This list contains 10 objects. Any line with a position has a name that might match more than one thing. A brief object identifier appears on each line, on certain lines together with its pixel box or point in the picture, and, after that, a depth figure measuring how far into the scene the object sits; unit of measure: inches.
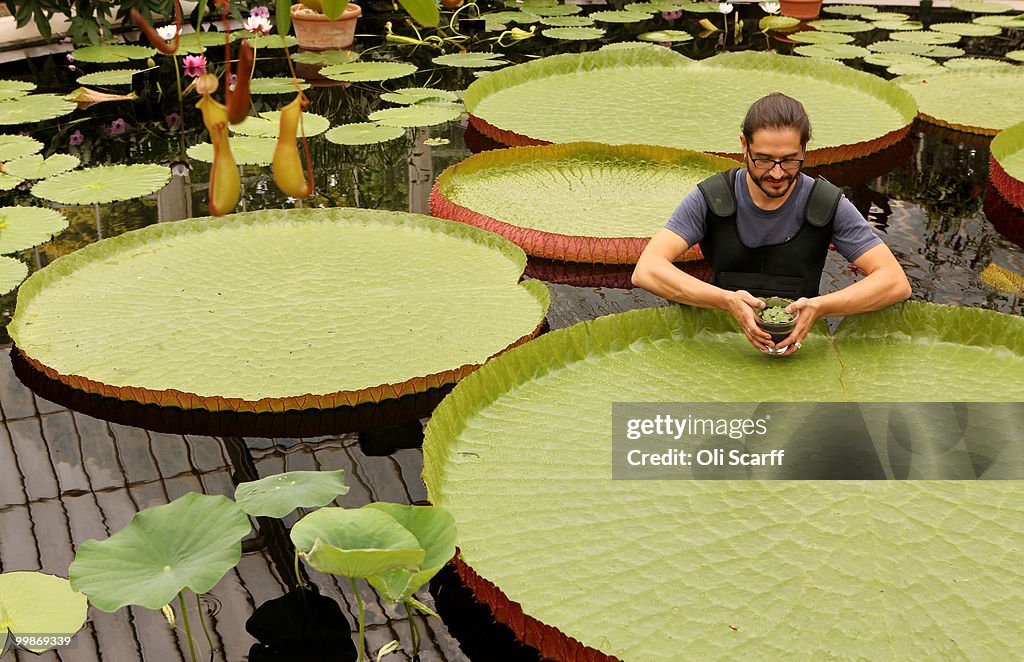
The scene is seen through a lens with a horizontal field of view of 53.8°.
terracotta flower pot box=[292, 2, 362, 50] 254.1
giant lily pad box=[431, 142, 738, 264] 132.0
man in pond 91.7
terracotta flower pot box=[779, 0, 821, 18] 291.4
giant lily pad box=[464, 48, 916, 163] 173.6
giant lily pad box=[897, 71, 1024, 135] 187.9
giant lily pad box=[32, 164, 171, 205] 153.5
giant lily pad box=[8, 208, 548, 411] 99.9
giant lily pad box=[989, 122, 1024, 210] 151.3
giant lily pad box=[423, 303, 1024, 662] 66.7
